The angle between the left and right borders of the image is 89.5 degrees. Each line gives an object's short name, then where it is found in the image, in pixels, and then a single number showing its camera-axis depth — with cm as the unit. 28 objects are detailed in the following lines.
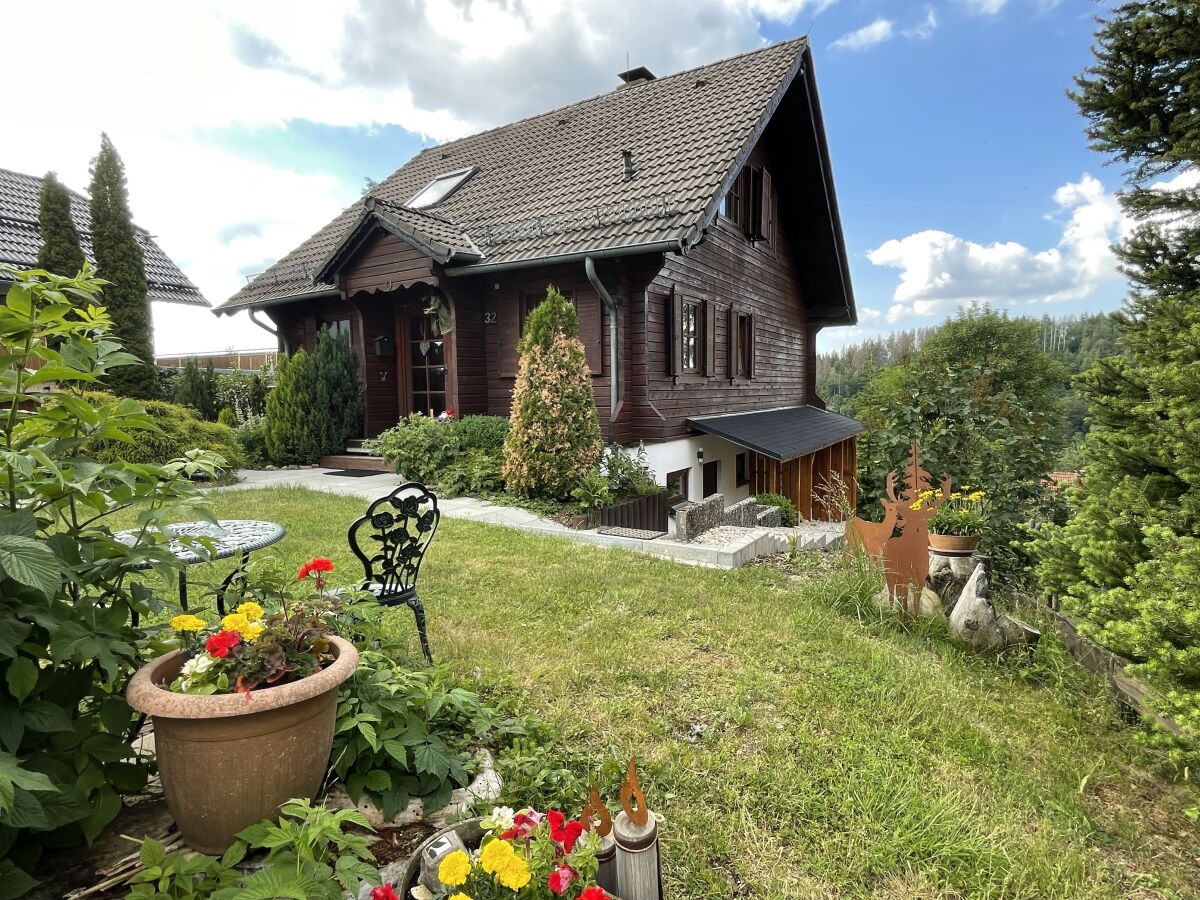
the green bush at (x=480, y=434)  887
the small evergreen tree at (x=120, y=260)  1010
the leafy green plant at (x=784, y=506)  1066
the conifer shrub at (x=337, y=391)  1059
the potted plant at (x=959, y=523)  515
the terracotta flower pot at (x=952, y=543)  514
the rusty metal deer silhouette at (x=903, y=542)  420
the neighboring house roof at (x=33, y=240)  1116
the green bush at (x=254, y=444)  1083
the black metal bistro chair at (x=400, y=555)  279
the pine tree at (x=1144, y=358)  308
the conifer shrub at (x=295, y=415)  1050
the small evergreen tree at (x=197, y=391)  1166
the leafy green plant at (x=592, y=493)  704
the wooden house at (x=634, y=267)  881
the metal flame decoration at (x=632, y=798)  147
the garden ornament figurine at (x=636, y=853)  147
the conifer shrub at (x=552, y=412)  736
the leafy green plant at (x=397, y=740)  185
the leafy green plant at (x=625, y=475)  796
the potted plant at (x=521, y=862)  123
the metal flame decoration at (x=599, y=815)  151
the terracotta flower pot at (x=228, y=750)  151
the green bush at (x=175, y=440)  838
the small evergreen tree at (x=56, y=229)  941
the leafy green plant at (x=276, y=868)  131
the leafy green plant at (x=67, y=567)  136
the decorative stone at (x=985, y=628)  379
